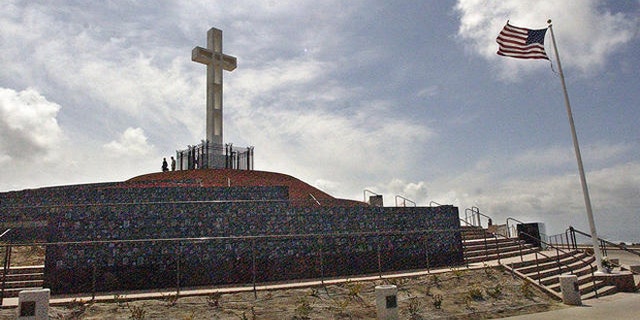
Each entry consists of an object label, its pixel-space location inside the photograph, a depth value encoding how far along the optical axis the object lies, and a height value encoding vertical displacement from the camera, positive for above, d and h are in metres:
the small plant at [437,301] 10.11 -1.33
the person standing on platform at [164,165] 22.70 +5.10
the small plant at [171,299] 8.84 -0.82
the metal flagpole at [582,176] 12.89 +1.89
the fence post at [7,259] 8.38 +0.23
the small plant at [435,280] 11.01 -0.90
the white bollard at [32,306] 7.68 -0.68
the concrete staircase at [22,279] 9.82 -0.25
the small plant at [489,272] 11.78 -0.83
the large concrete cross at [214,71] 22.88 +10.28
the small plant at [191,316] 8.46 -1.13
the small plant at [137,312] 8.34 -0.99
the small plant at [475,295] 10.67 -1.29
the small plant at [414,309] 9.61 -1.43
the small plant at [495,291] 10.85 -1.26
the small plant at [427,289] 10.56 -1.08
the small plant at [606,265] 13.34 -0.94
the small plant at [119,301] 8.59 -0.77
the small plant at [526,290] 11.01 -1.30
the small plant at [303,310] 9.01 -1.21
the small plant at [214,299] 8.90 -0.87
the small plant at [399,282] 10.60 -0.85
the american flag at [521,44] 13.70 +6.34
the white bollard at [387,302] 9.06 -1.16
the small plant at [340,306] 9.33 -1.22
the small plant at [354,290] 9.97 -0.93
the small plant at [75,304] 8.41 -0.75
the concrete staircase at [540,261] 12.15 -0.73
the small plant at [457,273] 11.44 -0.79
